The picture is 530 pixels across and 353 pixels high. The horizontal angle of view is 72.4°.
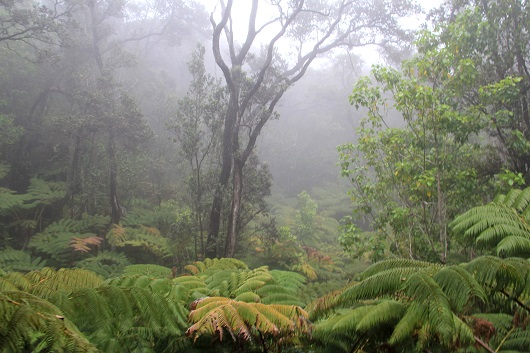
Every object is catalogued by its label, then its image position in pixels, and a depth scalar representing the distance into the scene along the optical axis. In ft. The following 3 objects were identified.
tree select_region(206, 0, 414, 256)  26.58
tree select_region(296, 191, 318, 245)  38.01
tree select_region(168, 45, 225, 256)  27.63
